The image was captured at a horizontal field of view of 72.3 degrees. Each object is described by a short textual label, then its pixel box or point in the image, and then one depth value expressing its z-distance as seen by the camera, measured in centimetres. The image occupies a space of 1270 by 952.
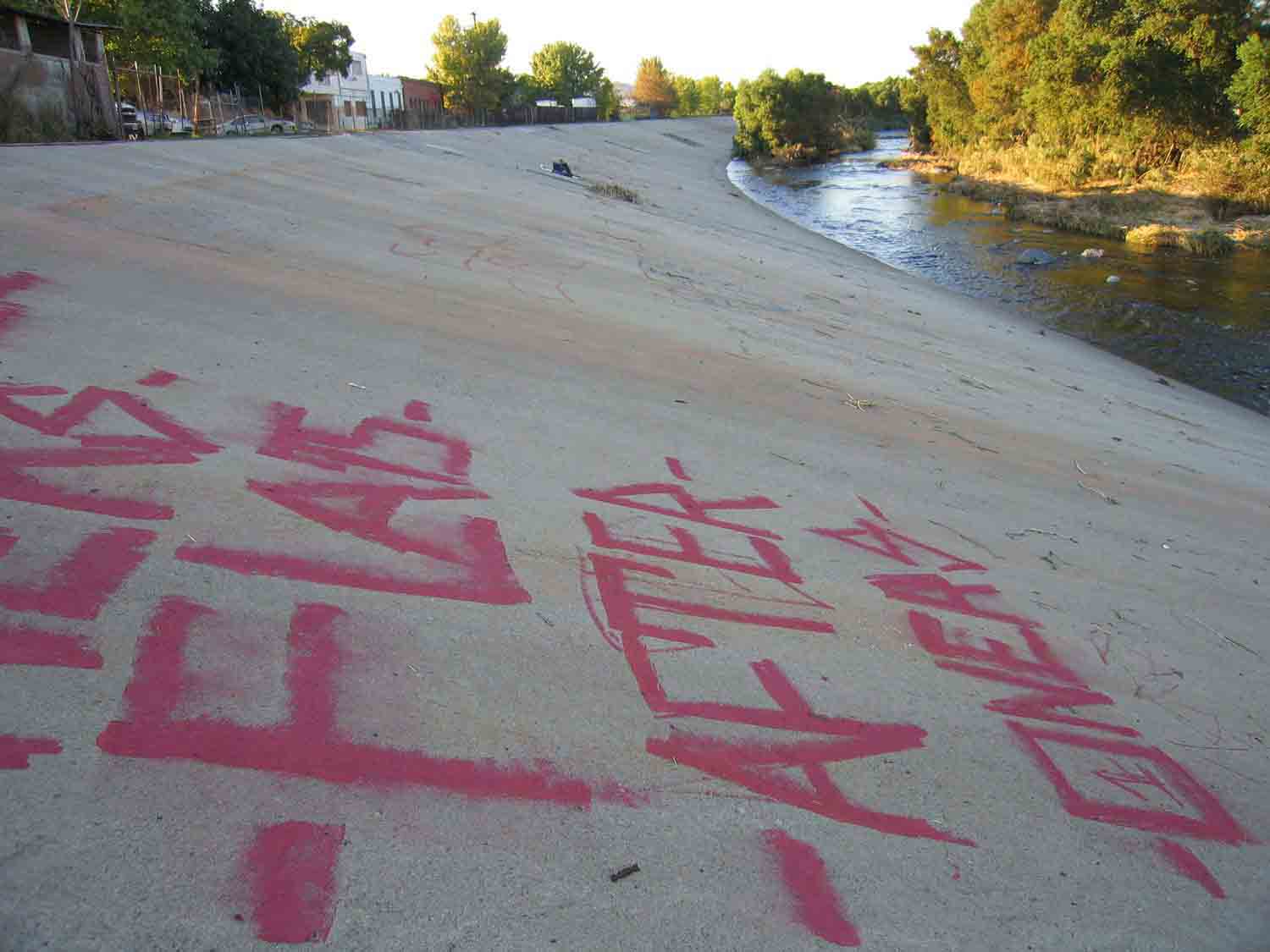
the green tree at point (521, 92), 7262
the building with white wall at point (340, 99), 5519
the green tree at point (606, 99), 9368
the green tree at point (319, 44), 5272
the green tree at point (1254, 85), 2345
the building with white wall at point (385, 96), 7164
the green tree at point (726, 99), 13400
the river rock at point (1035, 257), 2116
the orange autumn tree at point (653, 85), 12156
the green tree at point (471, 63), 6919
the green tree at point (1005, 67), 3984
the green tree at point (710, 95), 14500
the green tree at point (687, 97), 13162
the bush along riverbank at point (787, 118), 5738
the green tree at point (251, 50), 4228
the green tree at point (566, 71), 9200
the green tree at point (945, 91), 4900
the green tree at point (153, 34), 2988
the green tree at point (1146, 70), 2656
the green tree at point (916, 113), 5888
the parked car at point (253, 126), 3180
